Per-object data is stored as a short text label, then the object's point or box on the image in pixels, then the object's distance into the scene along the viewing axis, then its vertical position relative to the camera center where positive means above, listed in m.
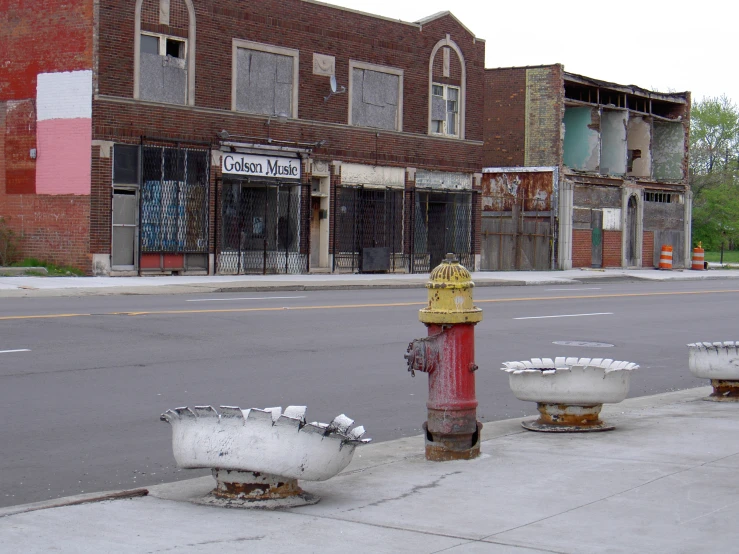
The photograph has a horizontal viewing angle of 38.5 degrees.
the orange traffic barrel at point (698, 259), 50.68 +0.67
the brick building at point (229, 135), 28.25 +3.83
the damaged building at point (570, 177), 44.44 +4.13
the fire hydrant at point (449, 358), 6.61 -0.57
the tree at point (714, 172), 77.94 +8.25
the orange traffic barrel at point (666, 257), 49.26 +0.71
